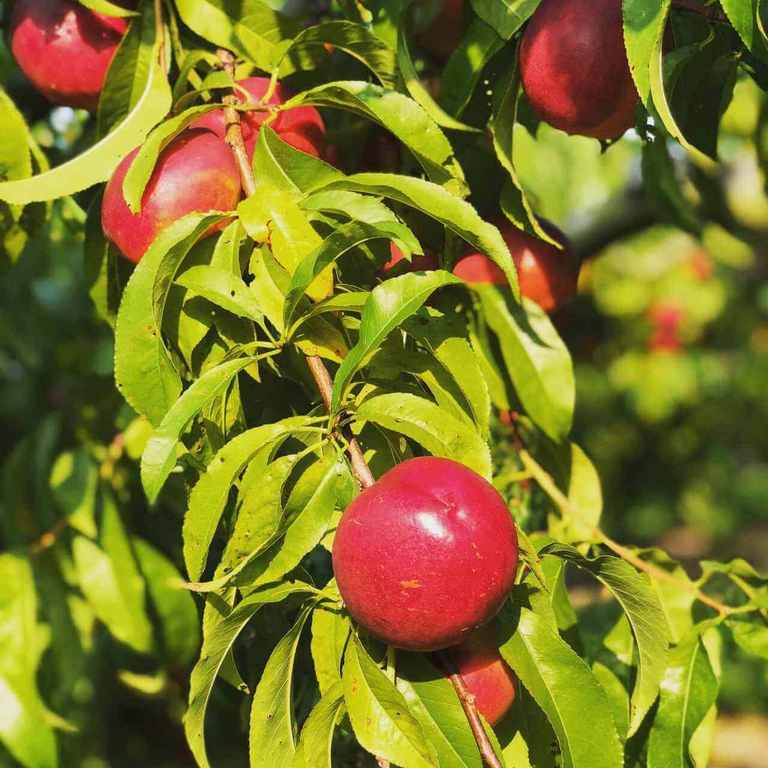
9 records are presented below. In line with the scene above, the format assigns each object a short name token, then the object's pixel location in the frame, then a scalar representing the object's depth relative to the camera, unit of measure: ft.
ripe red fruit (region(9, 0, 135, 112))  4.30
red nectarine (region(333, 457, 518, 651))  3.68
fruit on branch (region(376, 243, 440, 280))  4.08
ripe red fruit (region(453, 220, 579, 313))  4.33
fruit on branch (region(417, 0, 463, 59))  4.51
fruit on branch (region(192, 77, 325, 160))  4.08
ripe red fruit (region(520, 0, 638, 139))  3.99
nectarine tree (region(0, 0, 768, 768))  3.76
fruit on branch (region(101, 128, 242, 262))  3.95
